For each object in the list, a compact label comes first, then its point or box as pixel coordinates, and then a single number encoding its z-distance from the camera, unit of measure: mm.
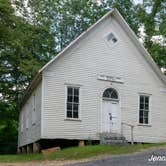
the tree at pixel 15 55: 20701
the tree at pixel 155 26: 23980
